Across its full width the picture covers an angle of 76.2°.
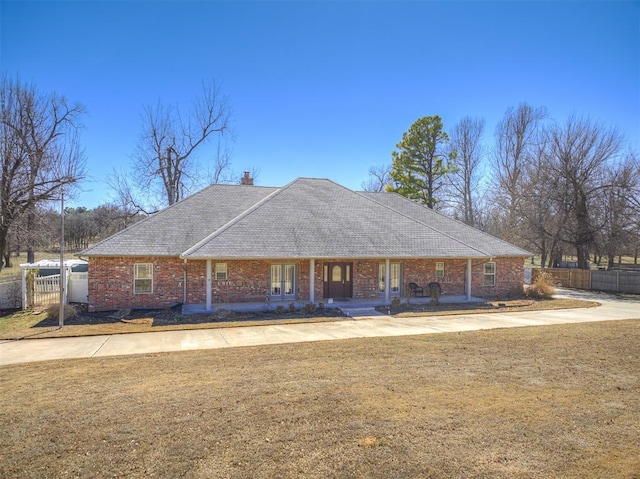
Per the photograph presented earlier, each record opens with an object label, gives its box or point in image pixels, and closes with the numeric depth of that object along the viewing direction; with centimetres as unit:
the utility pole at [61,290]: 1207
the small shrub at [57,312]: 1441
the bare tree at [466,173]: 4291
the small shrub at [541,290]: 2162
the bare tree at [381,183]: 4811
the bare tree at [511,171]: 3797
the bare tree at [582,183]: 3027
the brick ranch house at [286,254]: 1638
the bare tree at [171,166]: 3456
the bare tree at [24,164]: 2075
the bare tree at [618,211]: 2948
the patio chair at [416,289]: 1959
